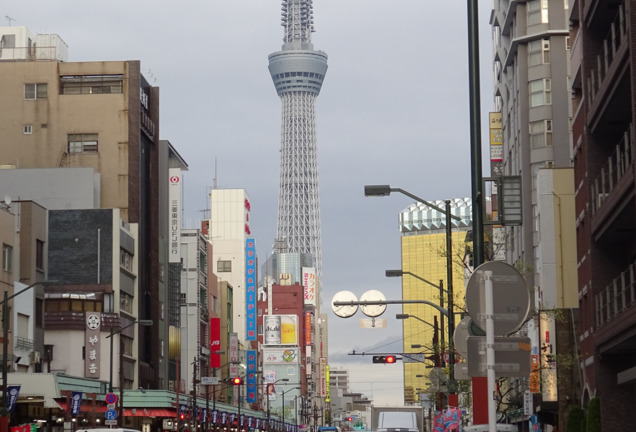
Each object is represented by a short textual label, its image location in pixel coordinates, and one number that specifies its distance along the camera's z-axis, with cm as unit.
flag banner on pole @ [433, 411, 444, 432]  4664
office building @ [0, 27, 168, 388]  11050
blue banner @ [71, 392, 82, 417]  6981
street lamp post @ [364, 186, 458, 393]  3362
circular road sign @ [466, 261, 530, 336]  1415
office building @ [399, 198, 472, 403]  5184
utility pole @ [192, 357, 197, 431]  9620
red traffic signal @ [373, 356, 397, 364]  6238
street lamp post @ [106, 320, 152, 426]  7426
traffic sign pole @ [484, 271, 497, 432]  1395
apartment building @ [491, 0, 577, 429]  6384
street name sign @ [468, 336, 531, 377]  1422
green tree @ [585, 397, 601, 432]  4388
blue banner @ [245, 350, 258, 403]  18912
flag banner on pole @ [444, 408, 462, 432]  4053
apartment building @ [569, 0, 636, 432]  4128
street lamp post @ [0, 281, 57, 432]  4626
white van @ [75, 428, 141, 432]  3534
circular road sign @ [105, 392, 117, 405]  6775
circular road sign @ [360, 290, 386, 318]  4466
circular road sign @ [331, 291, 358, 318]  4527
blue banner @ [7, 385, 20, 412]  5500
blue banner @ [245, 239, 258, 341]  18988
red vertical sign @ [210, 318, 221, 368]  15225
